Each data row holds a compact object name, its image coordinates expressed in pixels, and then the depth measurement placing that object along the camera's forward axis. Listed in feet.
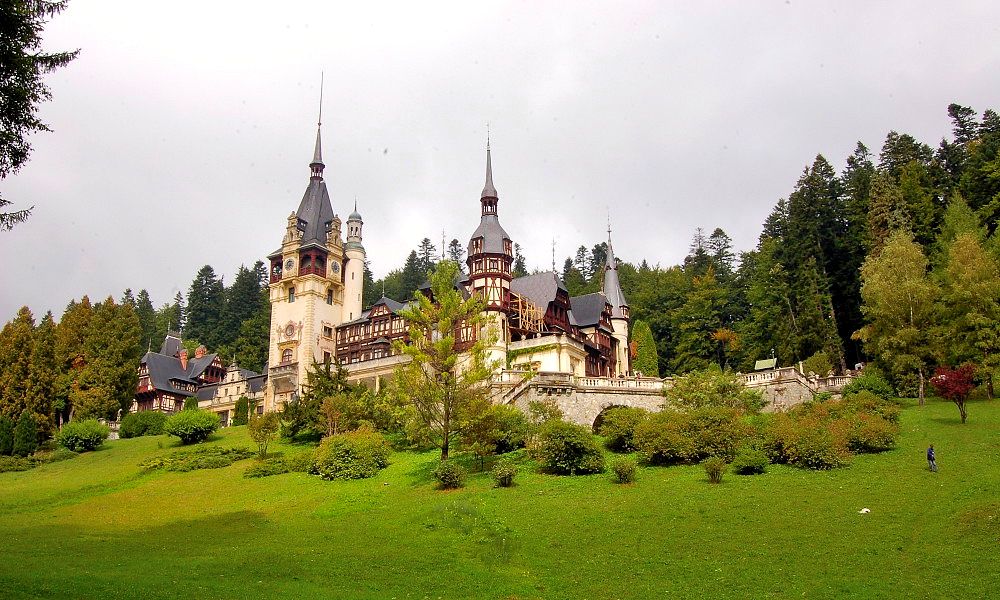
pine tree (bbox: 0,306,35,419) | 179.11
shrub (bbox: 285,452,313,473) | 127.62
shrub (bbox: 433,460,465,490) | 102.94
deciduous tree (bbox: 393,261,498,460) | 113.60
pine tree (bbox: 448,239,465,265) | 415.23
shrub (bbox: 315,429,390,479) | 118.93
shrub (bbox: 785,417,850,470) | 97.35
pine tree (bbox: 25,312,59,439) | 180.45
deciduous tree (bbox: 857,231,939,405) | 138.21
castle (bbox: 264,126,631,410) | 194.39
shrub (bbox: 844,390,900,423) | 114.42
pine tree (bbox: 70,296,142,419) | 191.31
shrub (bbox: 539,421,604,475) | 106.01
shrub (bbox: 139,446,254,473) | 141.59
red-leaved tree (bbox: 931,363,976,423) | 110.83
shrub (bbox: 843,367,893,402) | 131.85
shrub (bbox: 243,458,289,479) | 126.41
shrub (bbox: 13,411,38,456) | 170.40
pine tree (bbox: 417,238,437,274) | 401.08
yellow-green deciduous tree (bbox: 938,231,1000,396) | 134.41
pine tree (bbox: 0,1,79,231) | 61.16
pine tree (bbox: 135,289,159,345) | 361.57
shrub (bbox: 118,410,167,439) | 193.47
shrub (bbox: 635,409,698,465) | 106.93
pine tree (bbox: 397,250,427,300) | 351.46
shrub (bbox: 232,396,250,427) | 209.53
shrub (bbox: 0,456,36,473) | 157.38
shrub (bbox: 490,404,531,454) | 119.98
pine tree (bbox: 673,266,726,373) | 238.89
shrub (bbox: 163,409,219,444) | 169.37
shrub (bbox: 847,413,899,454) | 101.55
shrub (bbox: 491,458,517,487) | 100.99
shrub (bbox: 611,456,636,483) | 98.17
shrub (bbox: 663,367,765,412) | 132.67
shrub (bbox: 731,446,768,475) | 98.02
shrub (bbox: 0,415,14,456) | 171.01
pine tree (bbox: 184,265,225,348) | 350.02
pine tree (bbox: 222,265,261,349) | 343.46
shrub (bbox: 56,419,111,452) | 169.07
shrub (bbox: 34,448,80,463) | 164.35
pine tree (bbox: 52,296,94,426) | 188.96
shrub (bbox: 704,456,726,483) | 94.27
